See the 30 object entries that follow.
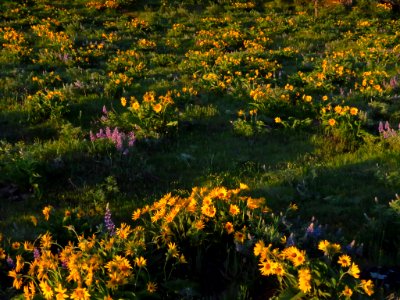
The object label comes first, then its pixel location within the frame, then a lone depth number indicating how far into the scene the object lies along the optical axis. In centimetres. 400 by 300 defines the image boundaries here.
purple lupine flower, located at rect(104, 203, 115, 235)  426
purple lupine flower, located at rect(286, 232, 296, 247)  404
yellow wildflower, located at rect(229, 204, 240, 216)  420
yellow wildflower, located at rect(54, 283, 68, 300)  326
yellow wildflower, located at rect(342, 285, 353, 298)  325
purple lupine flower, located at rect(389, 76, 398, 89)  1113
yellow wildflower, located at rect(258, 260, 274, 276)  352
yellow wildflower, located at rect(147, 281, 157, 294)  352
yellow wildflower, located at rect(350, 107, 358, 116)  834
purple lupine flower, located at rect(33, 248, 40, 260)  383
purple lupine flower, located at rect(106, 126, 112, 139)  767
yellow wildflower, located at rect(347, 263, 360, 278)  332
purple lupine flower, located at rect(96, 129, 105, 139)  768
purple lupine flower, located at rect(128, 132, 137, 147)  752
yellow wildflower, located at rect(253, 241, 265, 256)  363
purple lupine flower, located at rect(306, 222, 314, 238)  441
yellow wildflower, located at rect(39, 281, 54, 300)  332
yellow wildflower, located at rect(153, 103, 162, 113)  835
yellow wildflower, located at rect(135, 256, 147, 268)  347
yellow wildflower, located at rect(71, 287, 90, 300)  323
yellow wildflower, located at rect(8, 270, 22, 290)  357
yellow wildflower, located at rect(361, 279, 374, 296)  325
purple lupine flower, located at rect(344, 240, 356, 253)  442
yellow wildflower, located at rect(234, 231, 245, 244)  420
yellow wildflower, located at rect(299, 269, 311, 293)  330
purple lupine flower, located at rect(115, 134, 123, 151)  738
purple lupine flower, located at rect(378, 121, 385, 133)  802
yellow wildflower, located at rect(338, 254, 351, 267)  345
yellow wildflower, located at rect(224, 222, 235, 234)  422
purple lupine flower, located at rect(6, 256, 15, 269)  413
